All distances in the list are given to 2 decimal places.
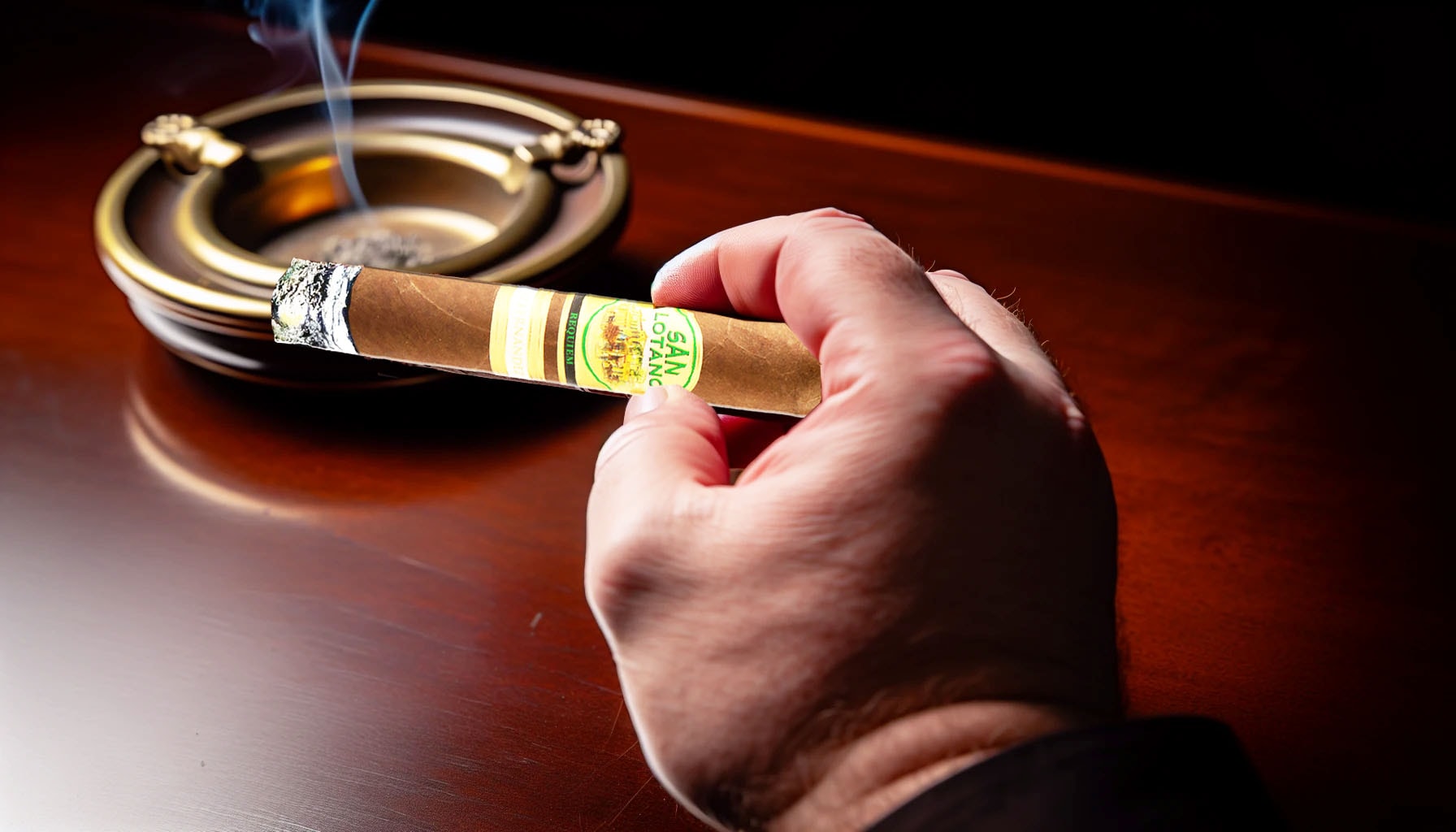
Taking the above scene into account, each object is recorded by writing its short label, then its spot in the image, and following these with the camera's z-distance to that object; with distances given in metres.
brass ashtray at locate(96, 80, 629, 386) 0.48
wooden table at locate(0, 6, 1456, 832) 0.42
